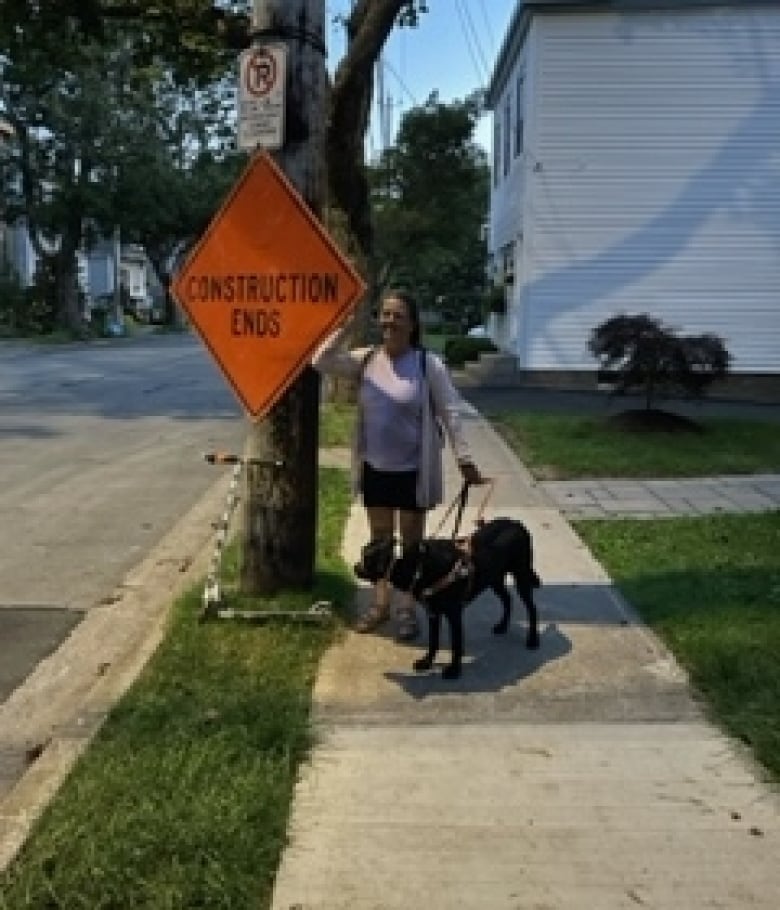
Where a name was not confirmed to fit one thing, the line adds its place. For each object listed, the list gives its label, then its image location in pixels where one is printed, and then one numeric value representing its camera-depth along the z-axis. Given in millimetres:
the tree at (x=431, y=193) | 34812
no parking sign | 5578
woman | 5543
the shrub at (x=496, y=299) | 24875
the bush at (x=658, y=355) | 13461
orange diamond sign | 5605
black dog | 4980
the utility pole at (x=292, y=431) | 5672
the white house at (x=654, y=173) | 19500
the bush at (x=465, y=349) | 23922
